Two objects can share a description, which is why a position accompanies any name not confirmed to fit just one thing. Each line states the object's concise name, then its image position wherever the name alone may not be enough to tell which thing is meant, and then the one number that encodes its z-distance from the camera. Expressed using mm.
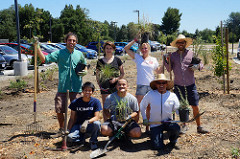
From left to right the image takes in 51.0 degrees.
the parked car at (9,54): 13531
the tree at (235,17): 81462
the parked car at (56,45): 20925
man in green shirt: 4074
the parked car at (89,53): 21812
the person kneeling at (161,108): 3892
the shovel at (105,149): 3584
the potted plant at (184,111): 3882
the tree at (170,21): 78312
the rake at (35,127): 4052
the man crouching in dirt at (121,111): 3922
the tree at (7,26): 40438
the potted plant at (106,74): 4301
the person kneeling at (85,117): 3881
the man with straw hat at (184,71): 4348
